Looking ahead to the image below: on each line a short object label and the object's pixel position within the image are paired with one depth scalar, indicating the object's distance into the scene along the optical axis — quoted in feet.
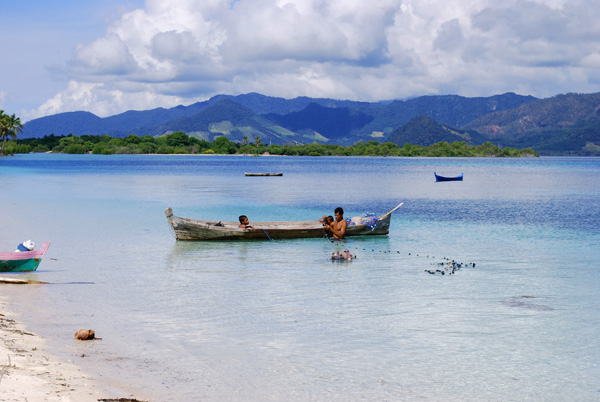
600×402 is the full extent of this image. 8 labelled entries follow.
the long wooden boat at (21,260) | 61.31
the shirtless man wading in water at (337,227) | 93.45
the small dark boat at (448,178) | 310.86
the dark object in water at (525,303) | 54.54
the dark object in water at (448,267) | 71.12
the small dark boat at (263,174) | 336.49
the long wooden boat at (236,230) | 90.74
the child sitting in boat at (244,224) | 91.45
